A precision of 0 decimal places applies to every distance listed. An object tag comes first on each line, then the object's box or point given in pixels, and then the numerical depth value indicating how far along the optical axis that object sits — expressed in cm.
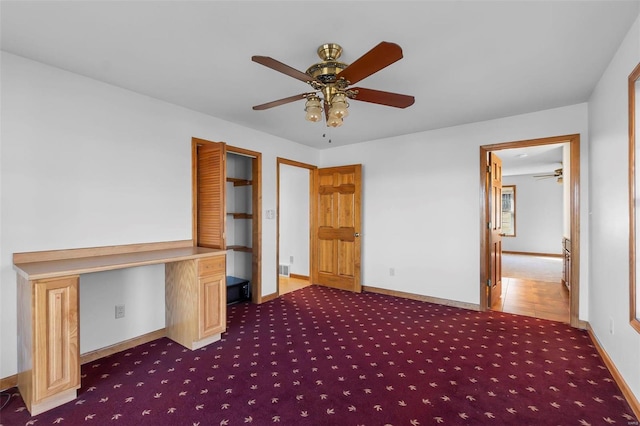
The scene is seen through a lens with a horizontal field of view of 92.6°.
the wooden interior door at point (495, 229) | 406
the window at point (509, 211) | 972
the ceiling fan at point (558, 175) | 719
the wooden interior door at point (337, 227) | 492
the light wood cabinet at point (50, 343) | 194
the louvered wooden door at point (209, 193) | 328
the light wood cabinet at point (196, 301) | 287
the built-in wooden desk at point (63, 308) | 195
